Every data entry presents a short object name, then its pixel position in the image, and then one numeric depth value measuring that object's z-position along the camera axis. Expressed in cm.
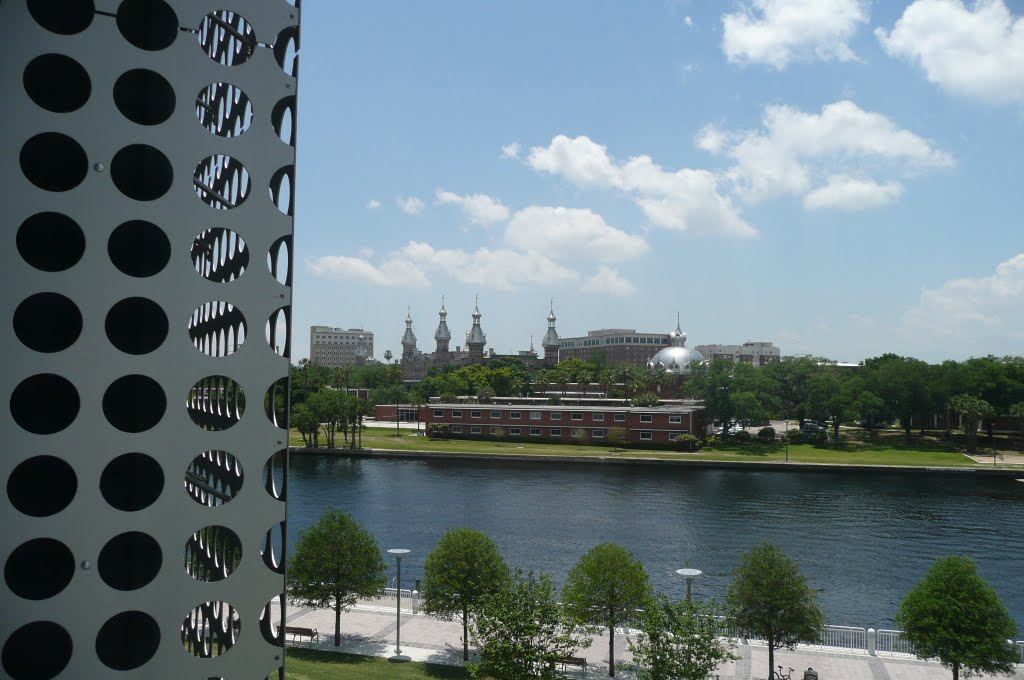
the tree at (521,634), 2020
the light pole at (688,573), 2473
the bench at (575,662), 2267
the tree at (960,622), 2189
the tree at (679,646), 1942
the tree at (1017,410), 8662
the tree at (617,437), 9212
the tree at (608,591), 2508
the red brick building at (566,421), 9119
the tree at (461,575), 2575
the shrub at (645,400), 10325
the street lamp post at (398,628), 2452
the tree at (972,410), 8619
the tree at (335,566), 2712
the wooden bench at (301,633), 2620
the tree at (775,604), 2358
